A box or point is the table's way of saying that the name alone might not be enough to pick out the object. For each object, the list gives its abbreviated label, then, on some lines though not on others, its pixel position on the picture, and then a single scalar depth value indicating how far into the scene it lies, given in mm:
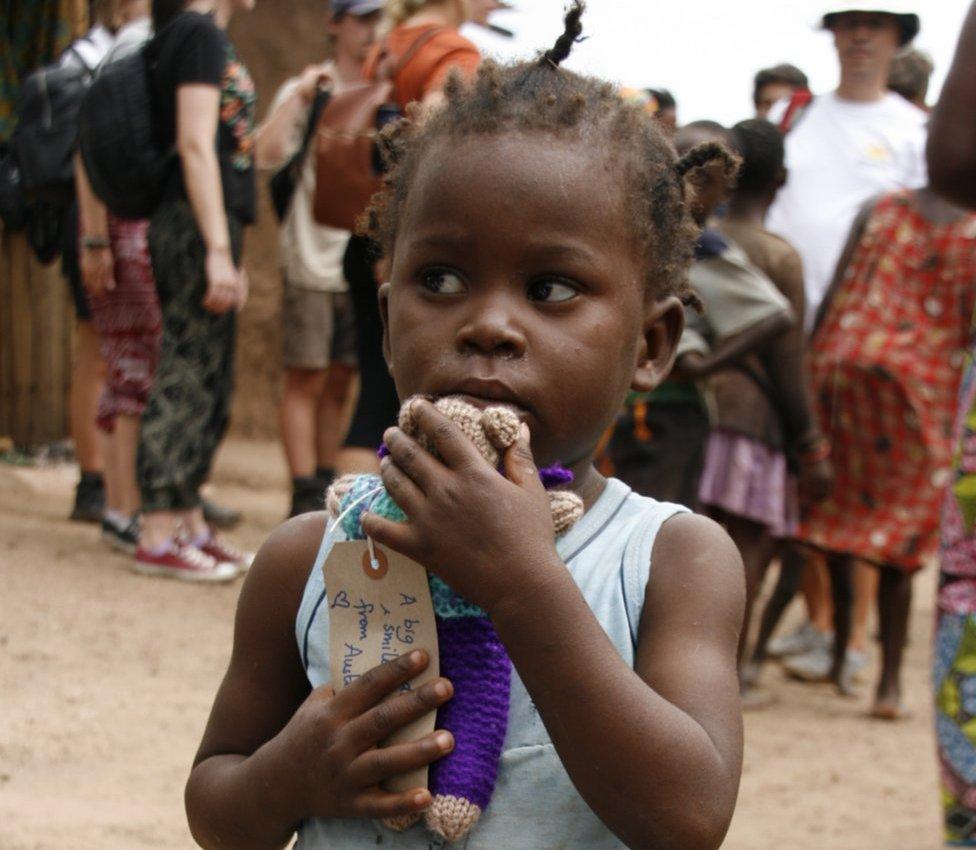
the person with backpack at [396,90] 4426
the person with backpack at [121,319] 5711
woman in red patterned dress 5059
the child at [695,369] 4621
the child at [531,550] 1461
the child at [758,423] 4883
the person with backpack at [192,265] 5234
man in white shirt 5457
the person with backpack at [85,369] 6309
